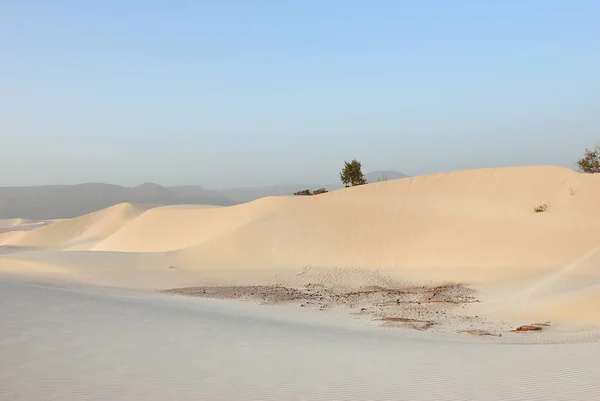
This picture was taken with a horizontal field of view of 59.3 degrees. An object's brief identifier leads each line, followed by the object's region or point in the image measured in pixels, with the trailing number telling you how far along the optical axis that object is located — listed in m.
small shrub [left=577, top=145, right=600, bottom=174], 41.44
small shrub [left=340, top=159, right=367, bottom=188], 55.12
